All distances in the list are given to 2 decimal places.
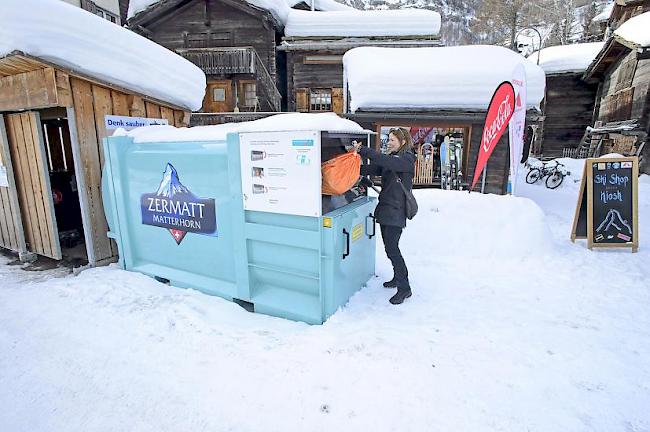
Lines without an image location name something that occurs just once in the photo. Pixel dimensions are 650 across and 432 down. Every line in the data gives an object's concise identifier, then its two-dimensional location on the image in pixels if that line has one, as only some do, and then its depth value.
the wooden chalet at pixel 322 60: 15.61
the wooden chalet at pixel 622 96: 13.14
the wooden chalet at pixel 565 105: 19.38
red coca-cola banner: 6.31
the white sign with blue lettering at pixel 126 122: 4.71
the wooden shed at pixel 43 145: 4.21
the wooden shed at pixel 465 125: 9.26
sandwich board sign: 5.18
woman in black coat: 3.39
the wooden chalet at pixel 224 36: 15.86
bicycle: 12.98
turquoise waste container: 3.05
